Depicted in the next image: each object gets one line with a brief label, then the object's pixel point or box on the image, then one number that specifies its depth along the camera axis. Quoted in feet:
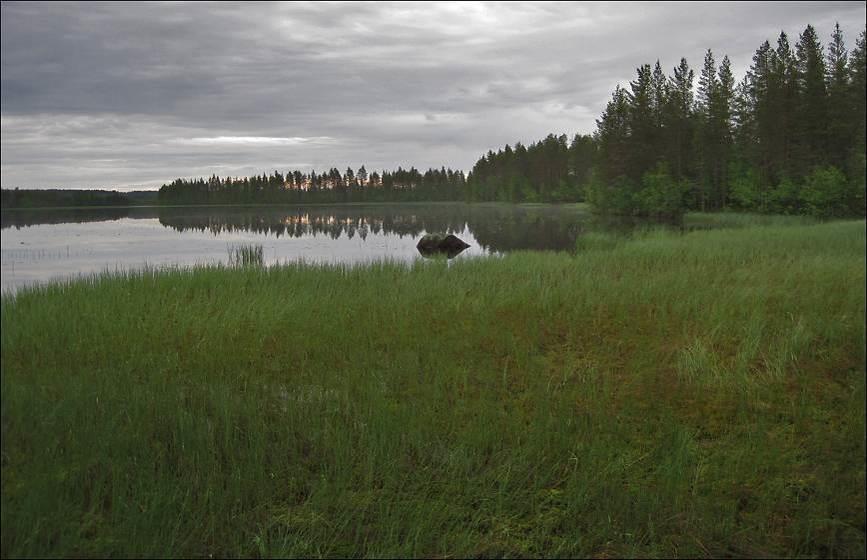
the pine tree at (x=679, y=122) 145.59
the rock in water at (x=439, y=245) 94.07
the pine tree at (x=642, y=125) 160.15
